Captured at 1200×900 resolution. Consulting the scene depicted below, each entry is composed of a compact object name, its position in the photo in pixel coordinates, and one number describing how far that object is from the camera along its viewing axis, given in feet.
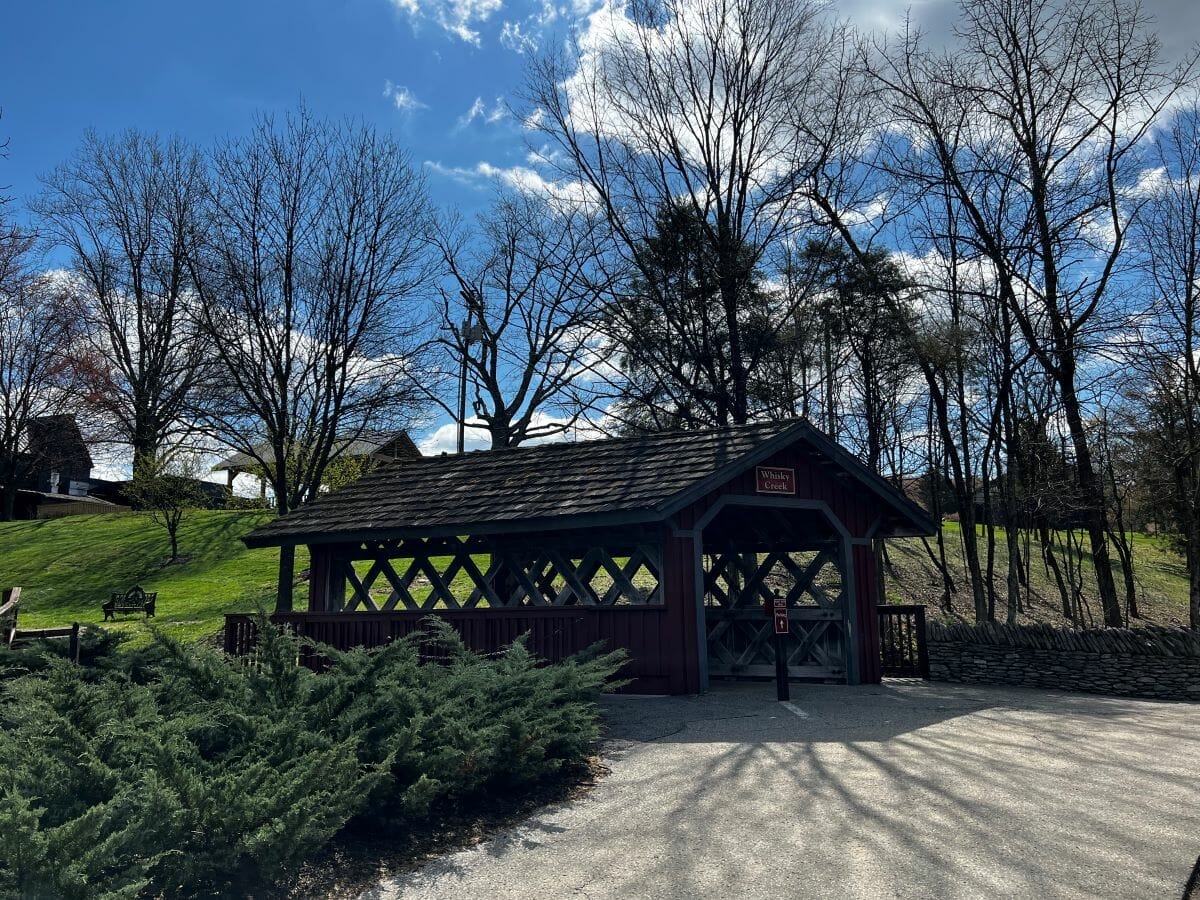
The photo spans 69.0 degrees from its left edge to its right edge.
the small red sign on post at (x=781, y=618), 34.22
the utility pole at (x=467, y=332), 115.14
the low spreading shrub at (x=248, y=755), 12.95
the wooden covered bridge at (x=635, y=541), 37.09
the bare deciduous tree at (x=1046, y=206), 56.29
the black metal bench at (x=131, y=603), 73.36
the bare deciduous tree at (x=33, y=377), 128.26
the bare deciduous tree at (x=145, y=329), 95.55
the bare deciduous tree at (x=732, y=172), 74.28
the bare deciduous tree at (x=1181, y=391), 54.95
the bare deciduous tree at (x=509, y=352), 114.73
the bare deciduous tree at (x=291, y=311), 75.31
